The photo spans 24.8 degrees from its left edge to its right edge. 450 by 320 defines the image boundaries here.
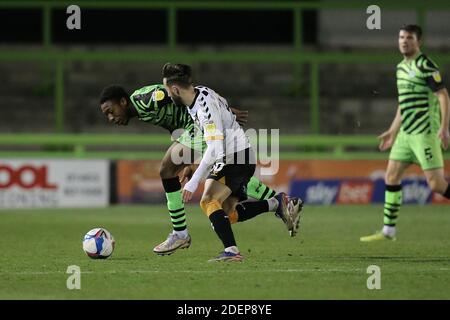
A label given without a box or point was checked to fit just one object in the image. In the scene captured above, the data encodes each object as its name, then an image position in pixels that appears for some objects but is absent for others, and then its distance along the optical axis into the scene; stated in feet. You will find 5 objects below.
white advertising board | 55.77
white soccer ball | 29.89
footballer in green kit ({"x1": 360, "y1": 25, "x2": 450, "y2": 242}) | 34.06
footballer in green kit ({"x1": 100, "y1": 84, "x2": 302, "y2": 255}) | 30.19
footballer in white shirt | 27.30
